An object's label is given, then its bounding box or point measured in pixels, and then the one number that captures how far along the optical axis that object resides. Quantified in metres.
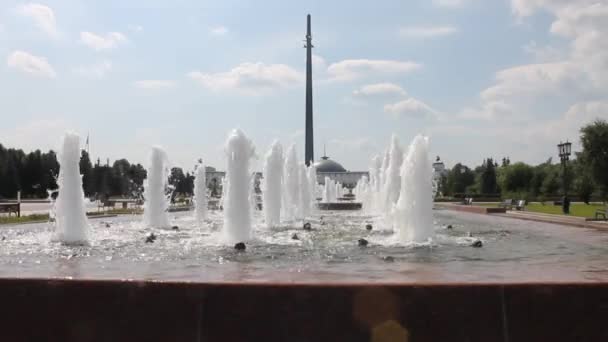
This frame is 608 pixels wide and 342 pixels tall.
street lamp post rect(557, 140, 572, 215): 26.67
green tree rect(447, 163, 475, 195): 78.19
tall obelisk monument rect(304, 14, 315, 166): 73.81
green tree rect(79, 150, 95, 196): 67.19
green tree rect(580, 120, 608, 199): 34.19
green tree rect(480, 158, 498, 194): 70.67
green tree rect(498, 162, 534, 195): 62.28
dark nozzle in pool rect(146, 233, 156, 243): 10.82
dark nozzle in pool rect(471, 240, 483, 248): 9.64
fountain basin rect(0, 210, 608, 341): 3.77
